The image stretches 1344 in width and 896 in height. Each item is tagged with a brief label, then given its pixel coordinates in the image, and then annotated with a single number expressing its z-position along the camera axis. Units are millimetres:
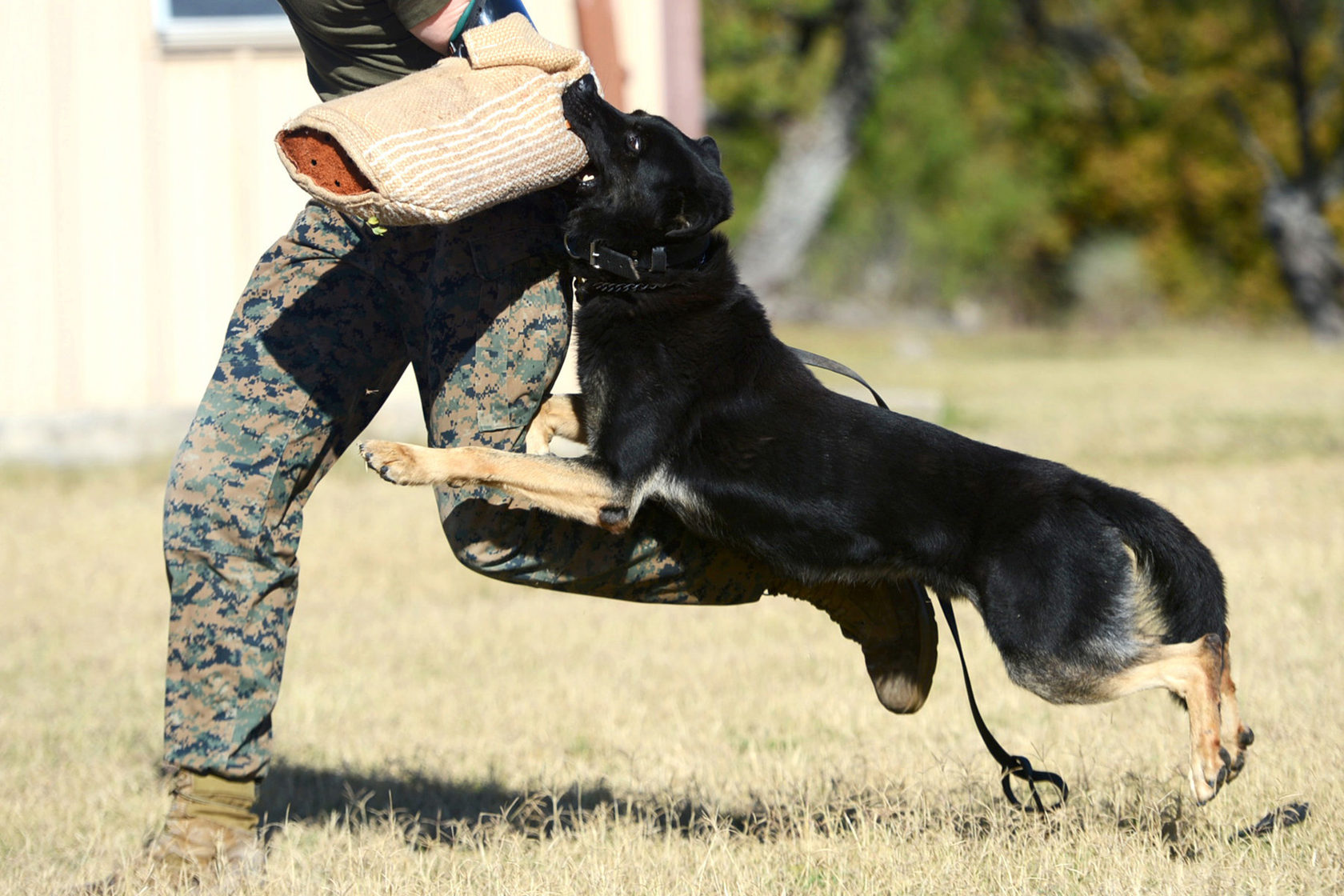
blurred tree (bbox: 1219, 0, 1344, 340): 49656
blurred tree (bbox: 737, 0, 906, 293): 50562
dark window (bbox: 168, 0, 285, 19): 18672
